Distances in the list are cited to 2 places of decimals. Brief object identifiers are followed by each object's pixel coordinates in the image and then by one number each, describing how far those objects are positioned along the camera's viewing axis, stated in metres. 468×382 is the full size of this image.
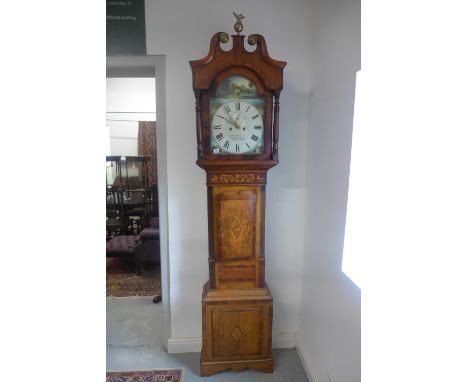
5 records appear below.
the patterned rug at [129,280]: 2.72
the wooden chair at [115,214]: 3.75
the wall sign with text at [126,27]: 1.60
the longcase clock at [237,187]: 1.40
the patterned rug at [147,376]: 1.65
